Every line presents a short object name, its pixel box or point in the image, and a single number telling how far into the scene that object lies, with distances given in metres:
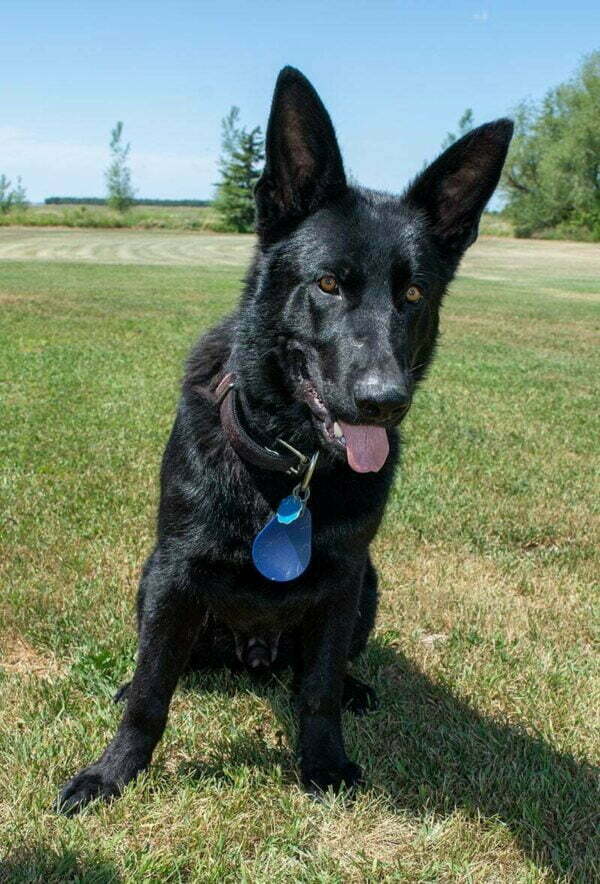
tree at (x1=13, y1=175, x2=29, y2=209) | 69.12
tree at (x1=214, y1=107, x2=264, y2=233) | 60.53
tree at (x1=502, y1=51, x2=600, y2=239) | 62.69
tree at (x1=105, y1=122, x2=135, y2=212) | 67.25
